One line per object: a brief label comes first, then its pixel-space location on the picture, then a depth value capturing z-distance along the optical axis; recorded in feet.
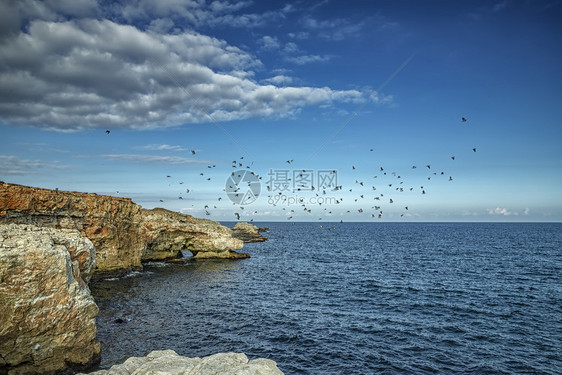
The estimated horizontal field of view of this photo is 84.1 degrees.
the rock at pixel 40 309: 50.06
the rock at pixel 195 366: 38.86
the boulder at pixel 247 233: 365.57
